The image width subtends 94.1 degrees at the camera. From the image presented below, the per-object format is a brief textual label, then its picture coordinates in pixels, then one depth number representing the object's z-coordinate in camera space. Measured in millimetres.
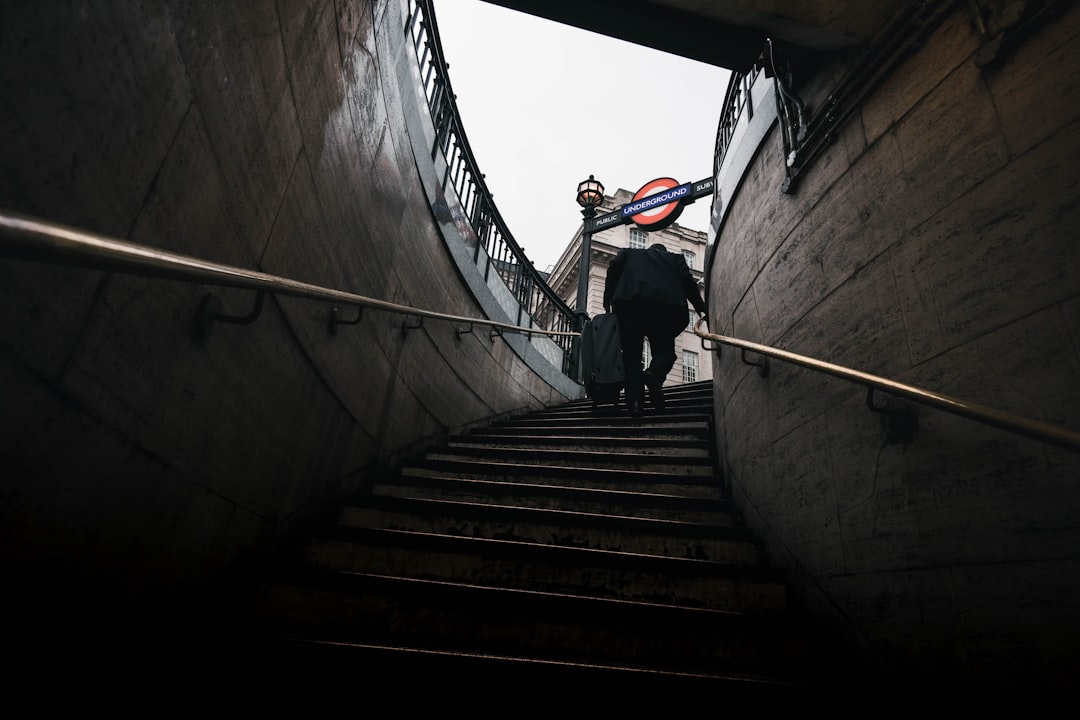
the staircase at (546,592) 1761
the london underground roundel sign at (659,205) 9414
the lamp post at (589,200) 10219
